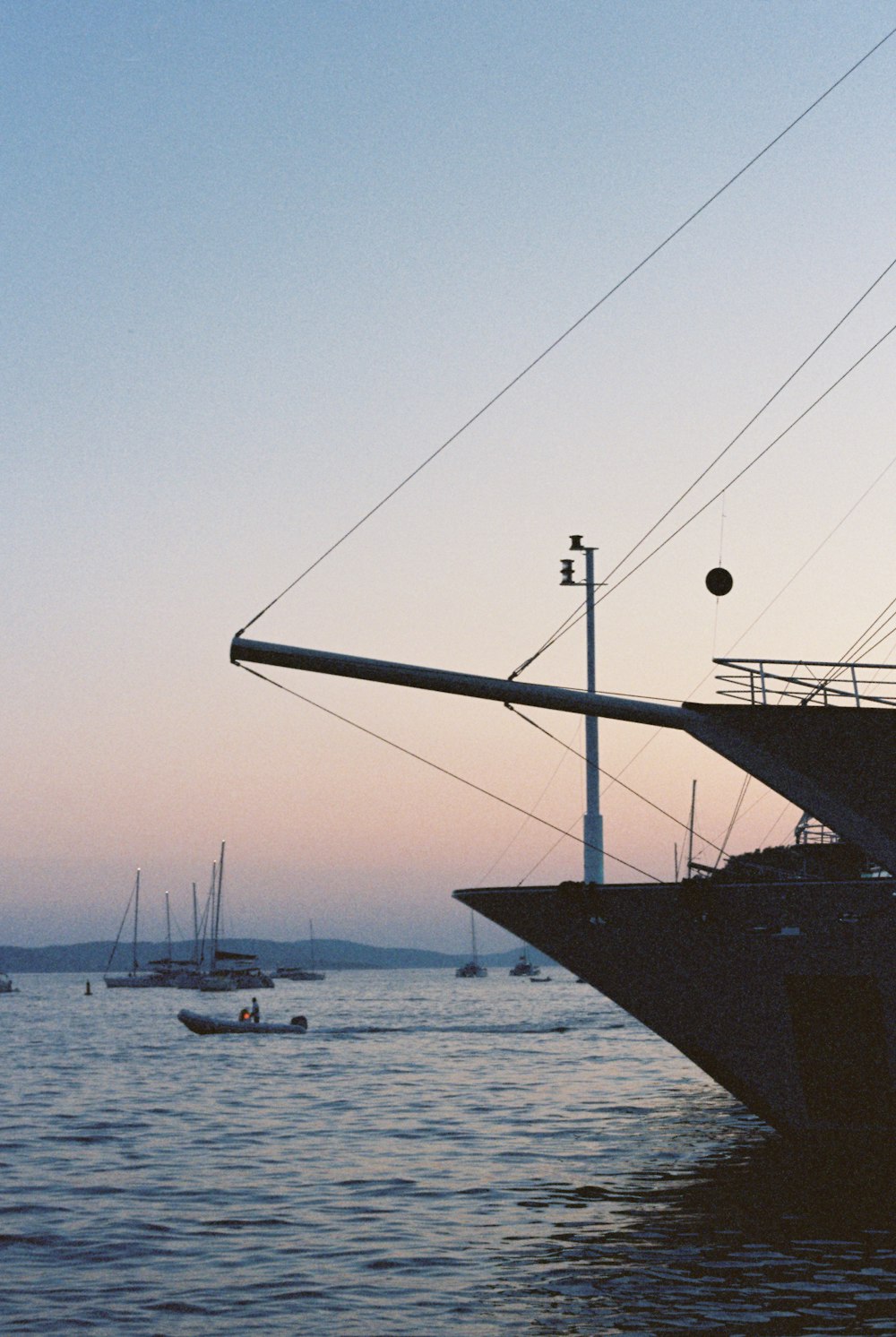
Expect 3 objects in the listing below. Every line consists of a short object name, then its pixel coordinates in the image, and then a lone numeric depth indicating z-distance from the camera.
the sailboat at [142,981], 144.38
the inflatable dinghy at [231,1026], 59.25
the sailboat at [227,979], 124.69
